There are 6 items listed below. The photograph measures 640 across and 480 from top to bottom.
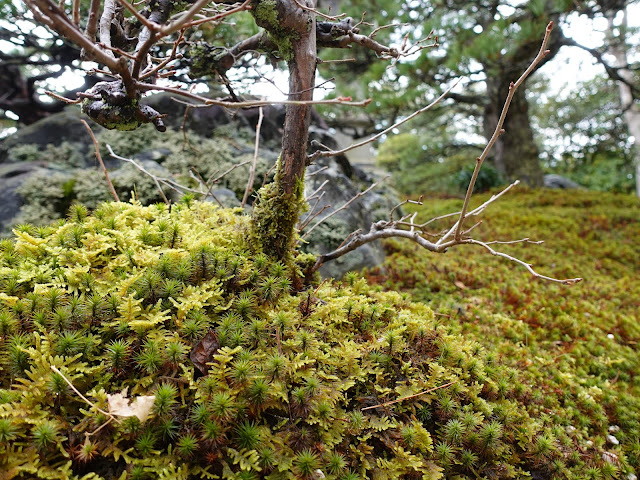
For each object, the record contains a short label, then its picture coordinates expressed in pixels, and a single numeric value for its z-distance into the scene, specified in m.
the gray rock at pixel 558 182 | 2.21
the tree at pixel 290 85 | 0.30
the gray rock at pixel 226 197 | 0.65
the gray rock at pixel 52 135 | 0.74
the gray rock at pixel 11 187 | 0.60
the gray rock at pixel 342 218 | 0.66
